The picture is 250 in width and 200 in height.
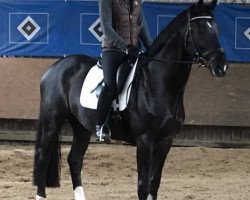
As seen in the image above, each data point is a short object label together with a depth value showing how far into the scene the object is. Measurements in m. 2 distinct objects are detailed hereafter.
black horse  11.98
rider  12.77
